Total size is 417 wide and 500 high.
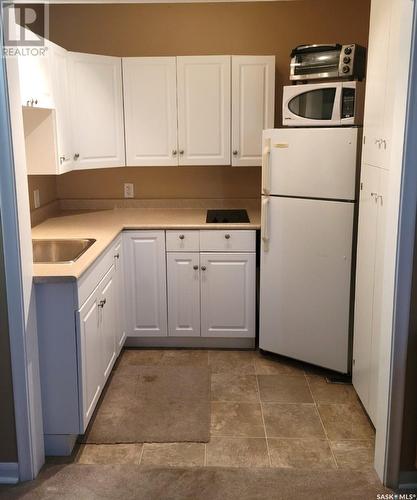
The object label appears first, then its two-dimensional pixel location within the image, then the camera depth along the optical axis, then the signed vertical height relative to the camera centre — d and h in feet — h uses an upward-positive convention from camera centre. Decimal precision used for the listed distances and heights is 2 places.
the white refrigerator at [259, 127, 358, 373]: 10.24 -2.01
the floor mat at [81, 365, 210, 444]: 9.07 -4.90
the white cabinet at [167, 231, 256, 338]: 12.01 -3.34
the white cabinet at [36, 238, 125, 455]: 8.02 -3.31
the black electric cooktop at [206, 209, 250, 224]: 12.31 -1.82
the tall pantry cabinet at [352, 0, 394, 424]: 8.22 -0.96
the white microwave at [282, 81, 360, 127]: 10.20 +0.65
